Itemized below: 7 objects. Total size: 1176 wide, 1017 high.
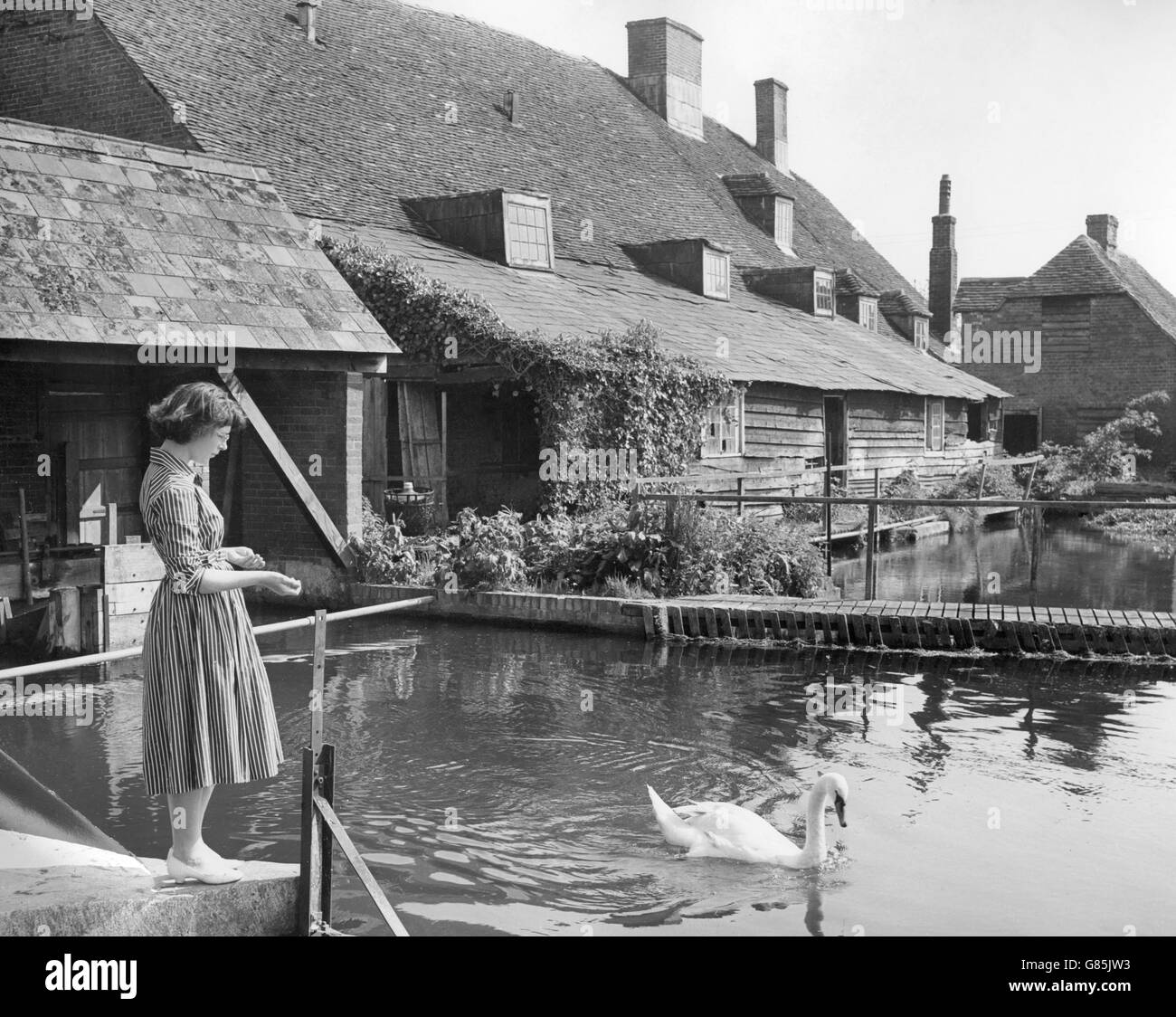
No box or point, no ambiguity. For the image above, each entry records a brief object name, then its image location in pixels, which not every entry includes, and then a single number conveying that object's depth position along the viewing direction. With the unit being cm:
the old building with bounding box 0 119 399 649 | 1177
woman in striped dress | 477
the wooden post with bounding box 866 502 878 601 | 1302
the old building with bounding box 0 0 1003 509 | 1858
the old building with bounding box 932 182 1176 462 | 3744
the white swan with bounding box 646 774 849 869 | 638
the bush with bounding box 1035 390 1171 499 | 3194
